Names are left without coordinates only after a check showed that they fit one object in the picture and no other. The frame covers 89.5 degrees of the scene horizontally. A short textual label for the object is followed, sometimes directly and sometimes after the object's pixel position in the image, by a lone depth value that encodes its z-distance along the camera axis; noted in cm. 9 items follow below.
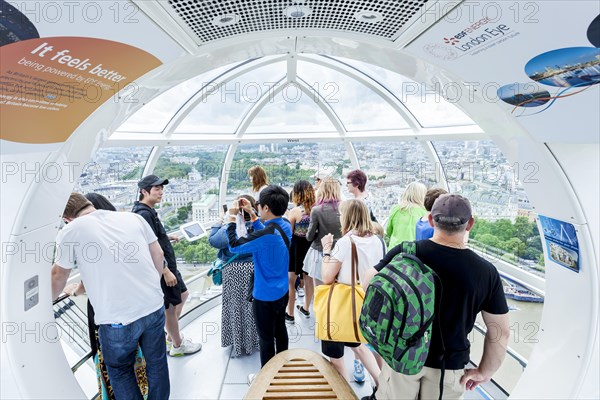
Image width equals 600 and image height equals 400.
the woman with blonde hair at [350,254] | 245
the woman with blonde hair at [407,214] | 344
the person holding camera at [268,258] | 268
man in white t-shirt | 198
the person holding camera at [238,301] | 343
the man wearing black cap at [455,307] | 167
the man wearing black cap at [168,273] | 291
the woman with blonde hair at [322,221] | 337
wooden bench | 200
